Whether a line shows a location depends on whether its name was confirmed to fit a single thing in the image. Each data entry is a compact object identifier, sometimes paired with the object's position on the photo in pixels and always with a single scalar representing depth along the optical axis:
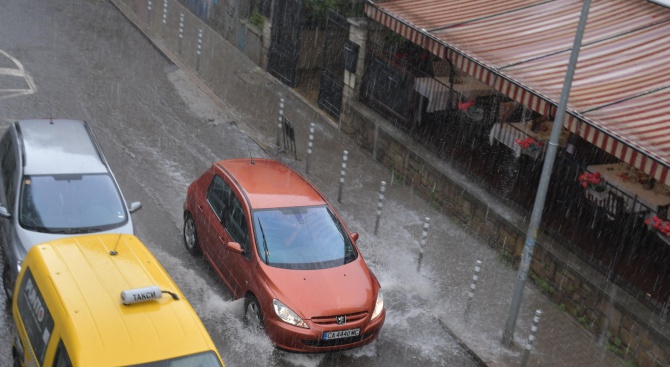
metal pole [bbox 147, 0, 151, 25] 23.34
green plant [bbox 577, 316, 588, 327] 12.84
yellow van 7.77
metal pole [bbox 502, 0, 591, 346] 10.59
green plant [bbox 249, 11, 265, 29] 22.20
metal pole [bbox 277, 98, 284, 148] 17.37
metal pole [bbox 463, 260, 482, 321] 12.23
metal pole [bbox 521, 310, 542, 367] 10.99
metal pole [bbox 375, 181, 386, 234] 14.33
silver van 11.12
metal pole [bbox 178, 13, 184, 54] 21.09
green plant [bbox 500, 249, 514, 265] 14.39
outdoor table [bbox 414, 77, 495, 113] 17.48
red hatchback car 10.69
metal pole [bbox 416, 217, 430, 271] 13.34
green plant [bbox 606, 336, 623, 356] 12.23
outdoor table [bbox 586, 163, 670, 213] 13.55
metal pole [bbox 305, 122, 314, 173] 16.33
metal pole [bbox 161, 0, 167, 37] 22.11
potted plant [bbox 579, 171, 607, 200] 13.95
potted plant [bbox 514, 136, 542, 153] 15.26
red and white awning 12.13
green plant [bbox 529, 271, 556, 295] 13.56
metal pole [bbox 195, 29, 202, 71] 20.40
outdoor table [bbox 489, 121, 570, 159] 15.68
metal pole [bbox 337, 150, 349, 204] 15.47
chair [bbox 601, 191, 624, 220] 13.77
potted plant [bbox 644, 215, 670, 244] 12.57
